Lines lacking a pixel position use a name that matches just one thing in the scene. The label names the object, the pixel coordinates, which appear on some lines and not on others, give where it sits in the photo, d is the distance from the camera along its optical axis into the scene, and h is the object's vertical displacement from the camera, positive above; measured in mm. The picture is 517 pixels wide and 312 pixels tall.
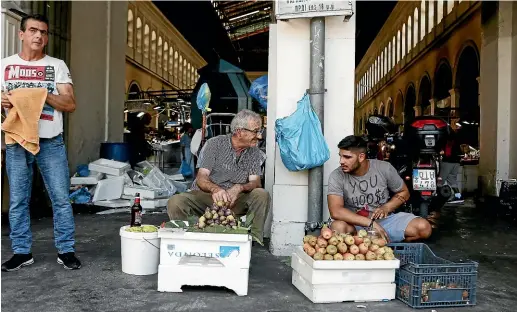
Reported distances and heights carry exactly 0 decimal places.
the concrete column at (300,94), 4691 +641
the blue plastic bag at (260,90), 6539 +938
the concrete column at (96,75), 8391 +1562
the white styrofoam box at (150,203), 7867 -714
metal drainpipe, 4531 +687
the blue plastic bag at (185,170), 10578 -229
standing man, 3846 +33
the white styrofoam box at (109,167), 8016 -147
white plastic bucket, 3773 -729
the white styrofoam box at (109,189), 7621 -488
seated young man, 4090 -286
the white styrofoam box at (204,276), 3396 -802
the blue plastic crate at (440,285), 3176 -784
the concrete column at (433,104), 17984 +2188
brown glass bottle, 4094 -471
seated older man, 4383 -136
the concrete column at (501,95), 8797 +1287
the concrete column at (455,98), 15059 +2036
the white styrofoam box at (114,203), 7609 -705
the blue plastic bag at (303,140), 4371 +194
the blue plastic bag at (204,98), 6879 +872
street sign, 4441 +1391
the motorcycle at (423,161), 5707 +34
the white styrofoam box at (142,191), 7918 -524
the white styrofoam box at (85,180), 7738 -357
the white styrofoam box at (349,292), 3273 -869
